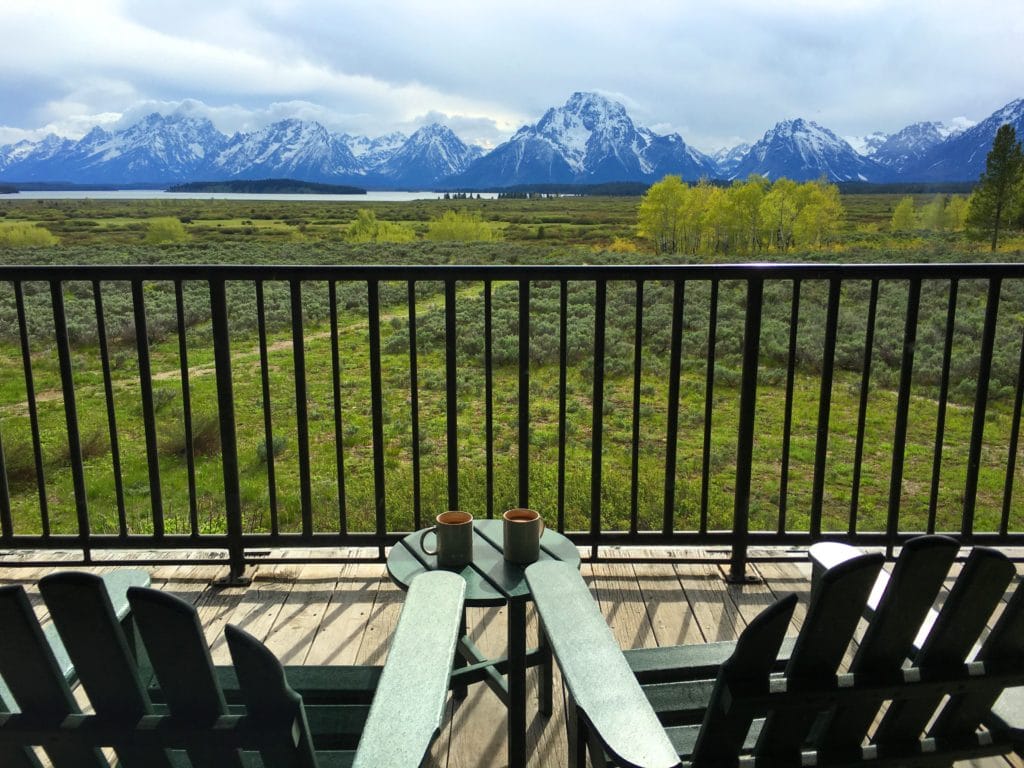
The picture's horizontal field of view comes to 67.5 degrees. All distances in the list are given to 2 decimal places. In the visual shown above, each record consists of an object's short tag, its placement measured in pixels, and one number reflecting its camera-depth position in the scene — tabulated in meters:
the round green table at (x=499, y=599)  1.55
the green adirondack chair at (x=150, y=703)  0.84
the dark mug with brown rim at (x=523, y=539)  1.76
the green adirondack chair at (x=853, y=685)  0.93
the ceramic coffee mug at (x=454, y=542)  1.77
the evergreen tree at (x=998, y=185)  38.93
